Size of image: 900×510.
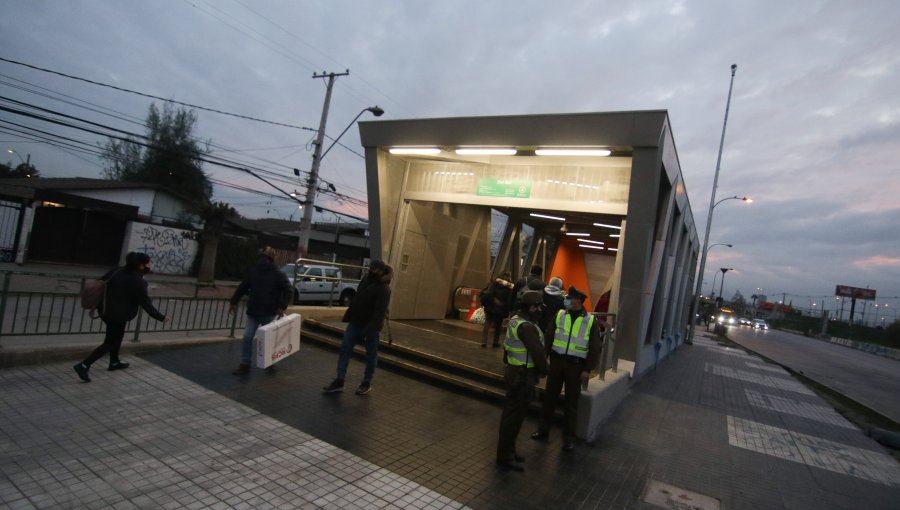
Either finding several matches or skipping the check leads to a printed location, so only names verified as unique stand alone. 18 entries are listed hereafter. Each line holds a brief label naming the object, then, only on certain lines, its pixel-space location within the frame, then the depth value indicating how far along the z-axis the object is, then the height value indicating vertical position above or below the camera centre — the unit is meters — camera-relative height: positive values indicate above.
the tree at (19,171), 30.68 +1.61
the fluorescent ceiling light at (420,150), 9.95 +2.33
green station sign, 10.08 +1.85
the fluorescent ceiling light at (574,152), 8.02 +2.31
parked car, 16.88 -1.69
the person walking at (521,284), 7.84 -0.15
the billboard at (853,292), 72.56 +6.18
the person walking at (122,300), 5.56 -1.07
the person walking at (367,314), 6.02 -0.83
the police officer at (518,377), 4.49 -0.97
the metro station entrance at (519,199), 7.73 +1.77
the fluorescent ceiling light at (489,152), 8.94 +2.32
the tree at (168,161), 30.44 +3.59
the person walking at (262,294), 6.40 -0.83
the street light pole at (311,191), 17.86 +1.95
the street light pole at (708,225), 22.72 +4.07
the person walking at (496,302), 8.66 -0.58
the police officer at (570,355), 5.33 -0.80
